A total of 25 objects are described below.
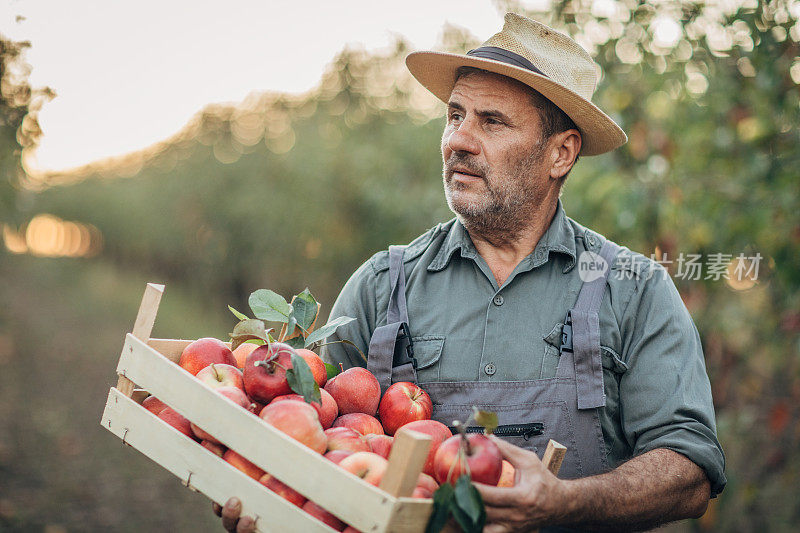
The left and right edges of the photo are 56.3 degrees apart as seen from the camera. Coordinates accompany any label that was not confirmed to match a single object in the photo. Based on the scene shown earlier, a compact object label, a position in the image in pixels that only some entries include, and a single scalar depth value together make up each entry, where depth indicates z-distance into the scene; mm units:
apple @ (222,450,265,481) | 1815
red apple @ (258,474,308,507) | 1748
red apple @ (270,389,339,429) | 2008
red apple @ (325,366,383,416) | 2158
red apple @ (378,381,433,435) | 2174
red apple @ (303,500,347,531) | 1691
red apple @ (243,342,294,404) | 1953
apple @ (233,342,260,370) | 2203
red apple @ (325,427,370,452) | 1866
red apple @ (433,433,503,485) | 1700
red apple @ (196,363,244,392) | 1981
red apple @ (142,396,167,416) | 2068
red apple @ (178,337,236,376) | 2086
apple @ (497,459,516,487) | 1795
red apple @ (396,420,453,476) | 1938
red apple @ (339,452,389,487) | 1707
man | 2277
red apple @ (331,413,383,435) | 2053
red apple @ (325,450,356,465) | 1785
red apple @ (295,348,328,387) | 2133
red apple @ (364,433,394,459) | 1908
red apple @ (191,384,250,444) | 1876
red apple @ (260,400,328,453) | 1799
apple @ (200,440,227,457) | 1863
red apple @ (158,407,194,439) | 1947
